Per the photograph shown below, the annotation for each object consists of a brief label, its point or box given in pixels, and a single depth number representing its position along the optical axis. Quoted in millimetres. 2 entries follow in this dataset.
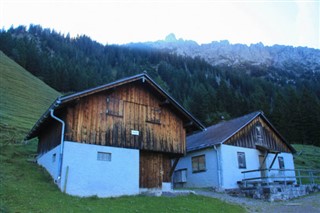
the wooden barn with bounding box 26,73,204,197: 16062
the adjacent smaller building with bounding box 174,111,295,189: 25344
